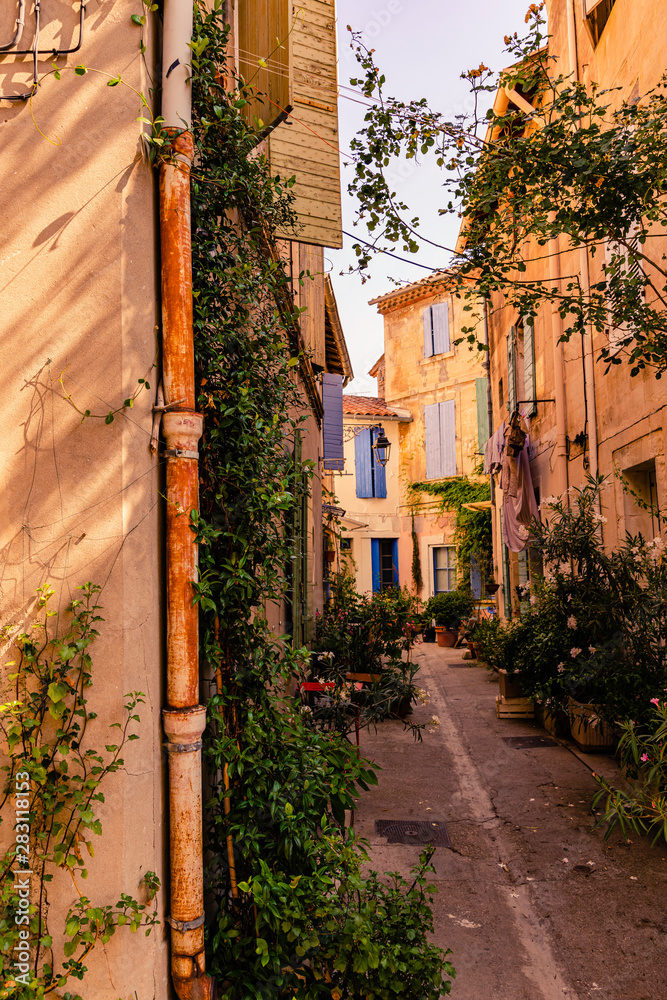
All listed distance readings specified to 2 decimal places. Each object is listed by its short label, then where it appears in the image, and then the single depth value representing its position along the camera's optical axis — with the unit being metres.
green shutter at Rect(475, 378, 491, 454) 15.95
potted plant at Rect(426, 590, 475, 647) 14.55
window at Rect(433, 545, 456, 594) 16.67
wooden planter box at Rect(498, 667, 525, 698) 7.44
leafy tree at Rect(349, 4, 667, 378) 3.50
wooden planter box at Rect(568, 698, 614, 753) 5.56
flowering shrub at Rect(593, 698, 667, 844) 3.10
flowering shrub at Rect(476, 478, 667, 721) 4.31
